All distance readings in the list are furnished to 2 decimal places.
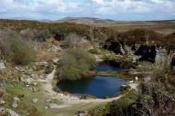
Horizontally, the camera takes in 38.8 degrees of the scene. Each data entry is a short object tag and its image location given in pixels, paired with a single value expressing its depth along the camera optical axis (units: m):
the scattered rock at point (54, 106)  31.97
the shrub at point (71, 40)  70.46
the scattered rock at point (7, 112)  26.61
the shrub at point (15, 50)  49.18
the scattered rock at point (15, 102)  29.77
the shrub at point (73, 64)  47.87
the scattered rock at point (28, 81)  39.48
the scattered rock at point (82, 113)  28.49
